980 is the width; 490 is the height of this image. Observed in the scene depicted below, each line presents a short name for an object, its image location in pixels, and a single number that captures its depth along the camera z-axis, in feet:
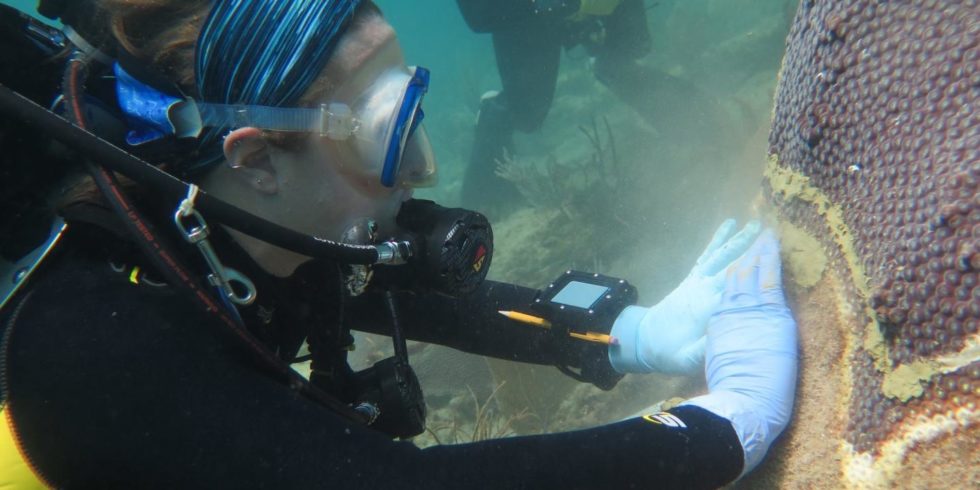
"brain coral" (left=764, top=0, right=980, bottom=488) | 1.48
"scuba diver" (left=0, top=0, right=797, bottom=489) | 1.25
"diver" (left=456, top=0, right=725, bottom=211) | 7.75
